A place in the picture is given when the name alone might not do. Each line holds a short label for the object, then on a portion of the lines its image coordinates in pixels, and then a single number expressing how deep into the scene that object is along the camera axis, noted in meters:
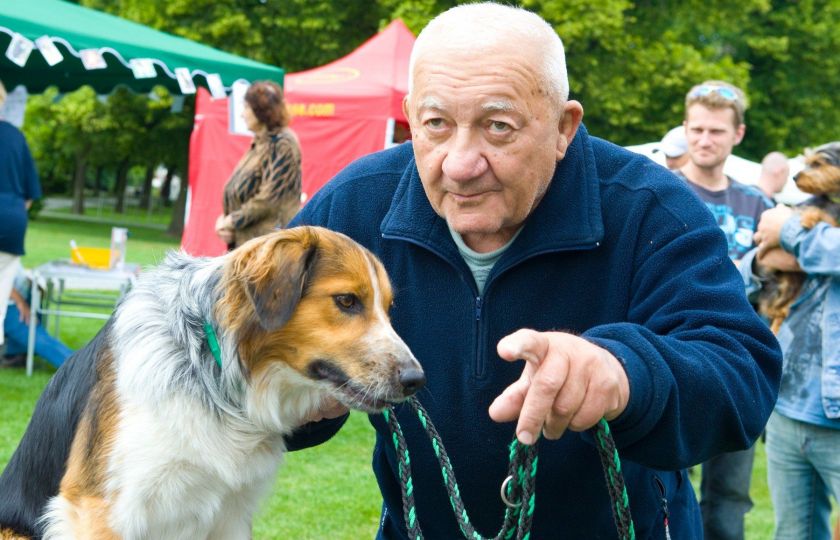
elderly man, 2.23
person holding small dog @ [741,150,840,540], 4.56
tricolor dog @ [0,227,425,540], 3.04
